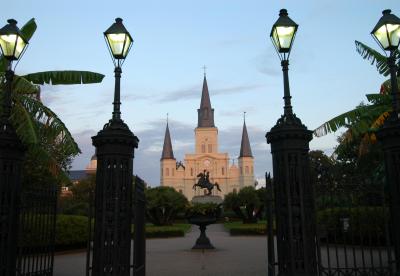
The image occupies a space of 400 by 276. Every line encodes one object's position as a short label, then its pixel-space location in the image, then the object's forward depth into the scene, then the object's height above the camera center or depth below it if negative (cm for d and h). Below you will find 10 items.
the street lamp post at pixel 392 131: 756 +141
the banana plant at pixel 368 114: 1303 +295
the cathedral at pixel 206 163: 10325 +1175
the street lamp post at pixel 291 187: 684 +39
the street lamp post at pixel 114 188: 674 +39
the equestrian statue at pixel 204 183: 3092 +203
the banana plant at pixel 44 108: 1262 +323
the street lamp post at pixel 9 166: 755 +88
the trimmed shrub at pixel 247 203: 4131 +72
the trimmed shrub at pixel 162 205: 3978 +60
